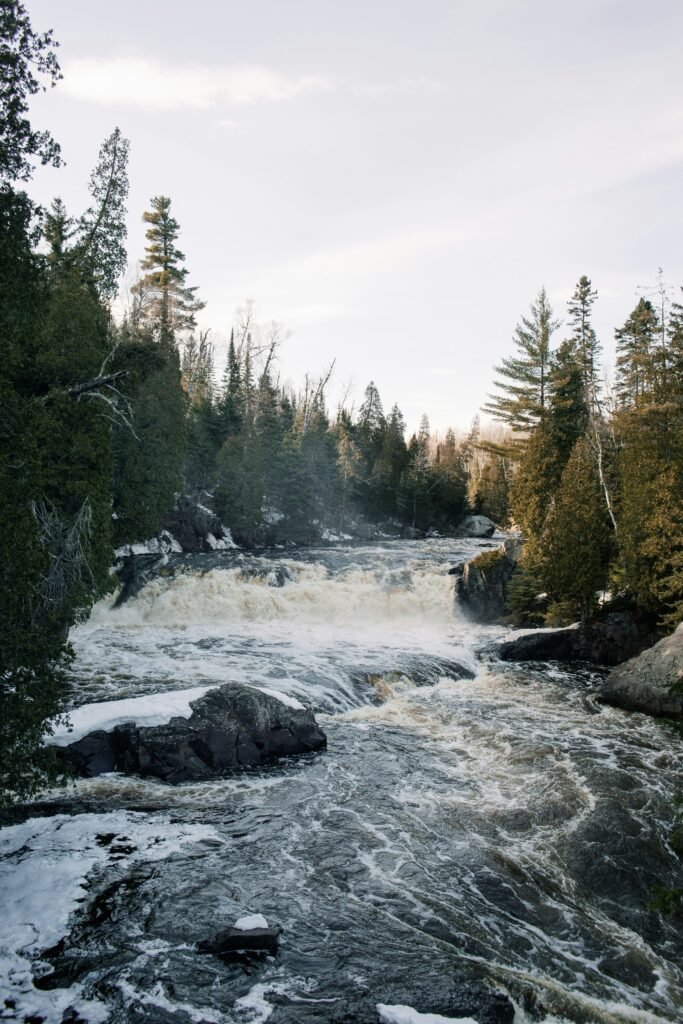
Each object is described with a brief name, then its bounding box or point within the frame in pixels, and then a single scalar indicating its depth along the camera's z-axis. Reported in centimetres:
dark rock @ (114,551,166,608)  2558
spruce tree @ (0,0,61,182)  829
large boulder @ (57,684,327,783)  1093
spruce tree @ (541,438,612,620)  2239
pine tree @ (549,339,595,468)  2934
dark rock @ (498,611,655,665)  2112
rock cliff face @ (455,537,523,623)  2705
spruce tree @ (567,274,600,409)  4128
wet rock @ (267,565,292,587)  2794
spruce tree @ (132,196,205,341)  4316
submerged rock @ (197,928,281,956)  662
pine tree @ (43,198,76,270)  2470
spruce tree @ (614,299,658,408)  2144
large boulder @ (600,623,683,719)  1552
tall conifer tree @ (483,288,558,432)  3609
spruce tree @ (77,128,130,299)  2486
